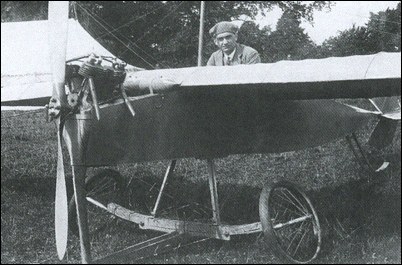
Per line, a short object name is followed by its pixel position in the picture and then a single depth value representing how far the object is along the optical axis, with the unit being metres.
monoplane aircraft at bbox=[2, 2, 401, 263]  4.93
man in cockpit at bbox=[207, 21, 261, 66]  8.15
